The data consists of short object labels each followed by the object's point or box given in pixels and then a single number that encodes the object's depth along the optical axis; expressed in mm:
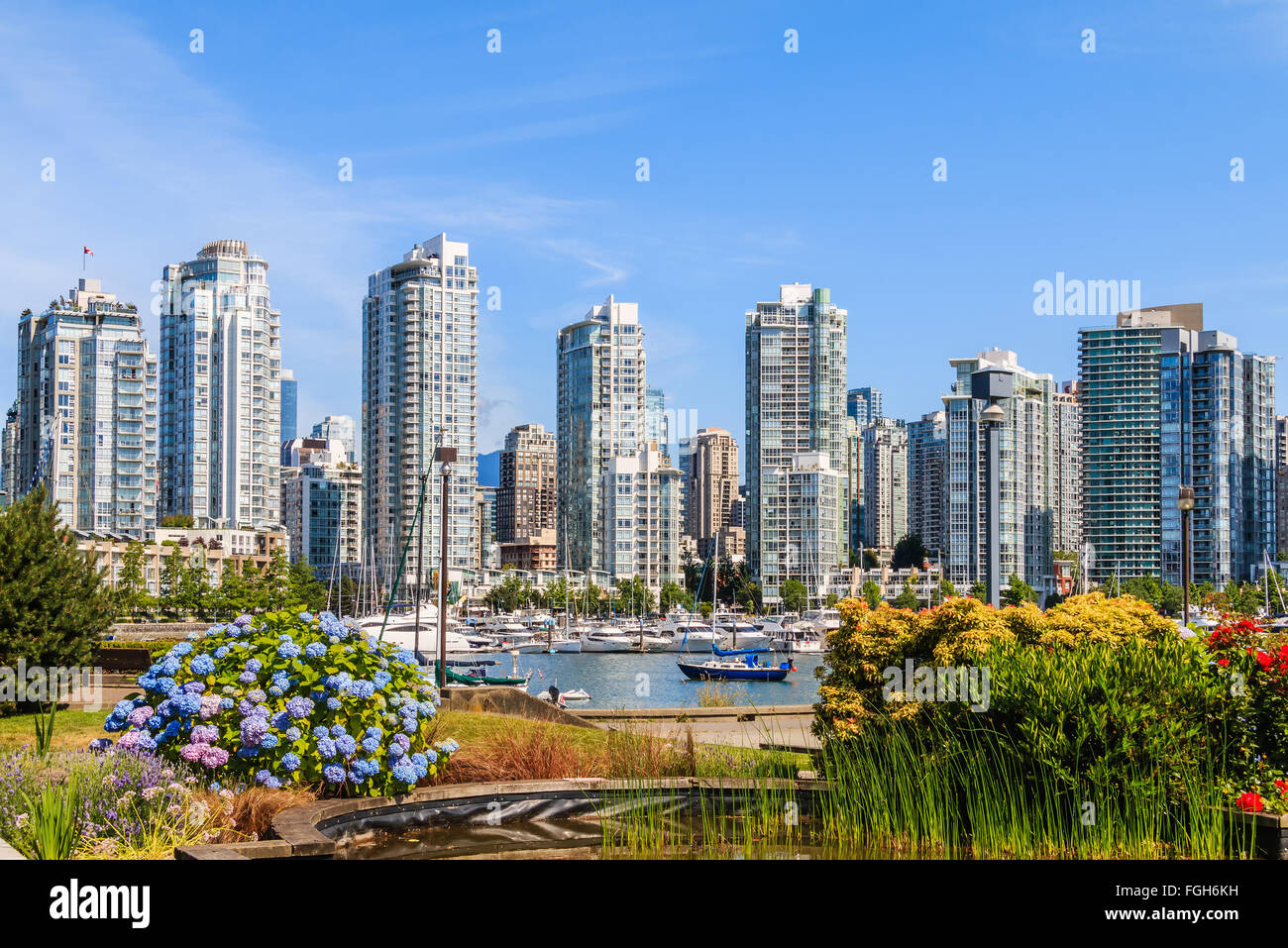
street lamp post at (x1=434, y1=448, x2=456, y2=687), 26500
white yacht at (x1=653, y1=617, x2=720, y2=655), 106688
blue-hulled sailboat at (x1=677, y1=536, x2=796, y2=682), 70250
